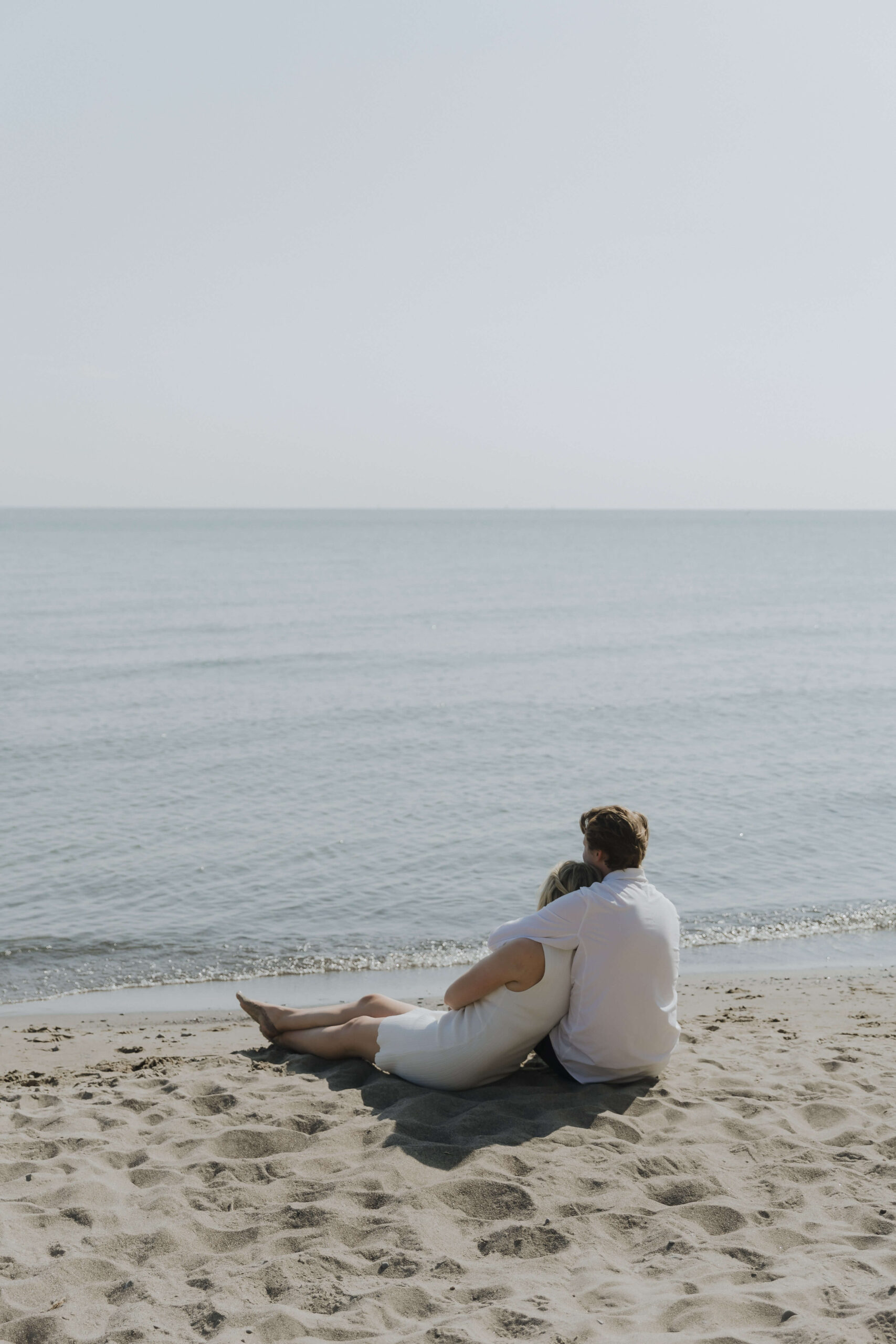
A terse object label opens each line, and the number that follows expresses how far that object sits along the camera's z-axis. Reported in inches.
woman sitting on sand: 203.0
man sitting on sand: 202.2
